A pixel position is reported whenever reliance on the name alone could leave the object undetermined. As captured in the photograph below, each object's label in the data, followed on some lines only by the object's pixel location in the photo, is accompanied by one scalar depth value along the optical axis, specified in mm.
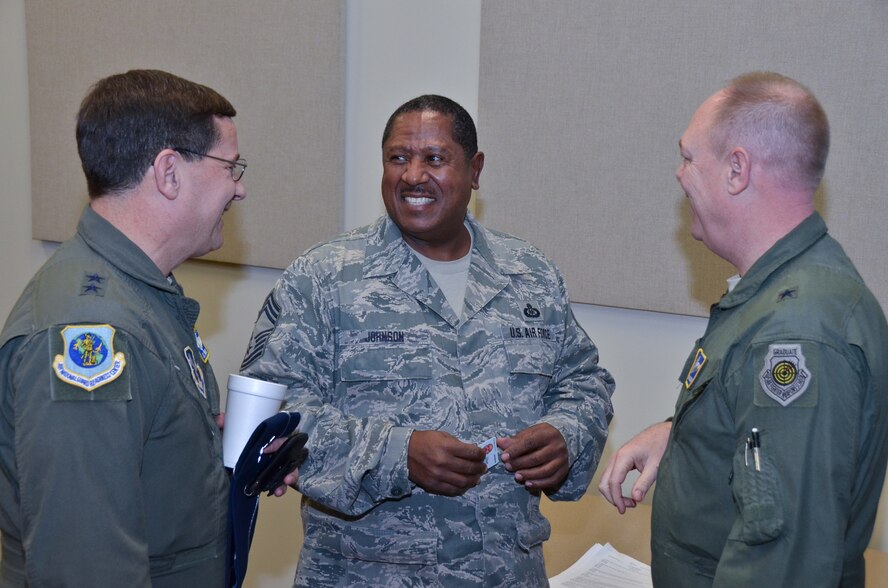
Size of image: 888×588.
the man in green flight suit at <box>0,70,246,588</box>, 1294
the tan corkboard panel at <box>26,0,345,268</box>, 3020
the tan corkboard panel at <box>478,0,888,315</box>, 2287
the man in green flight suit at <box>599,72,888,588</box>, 1337
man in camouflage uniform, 1943
